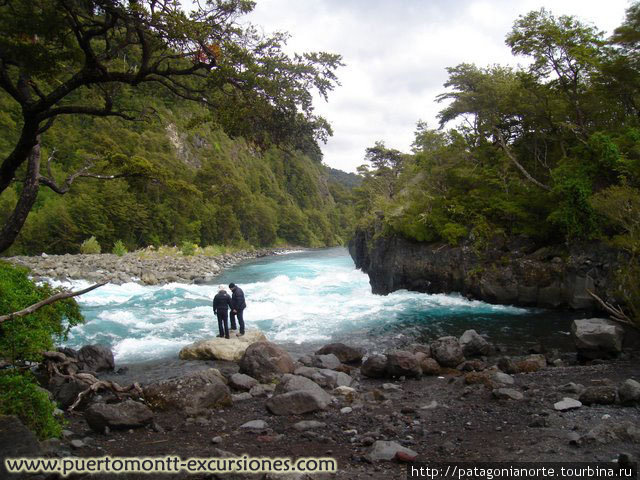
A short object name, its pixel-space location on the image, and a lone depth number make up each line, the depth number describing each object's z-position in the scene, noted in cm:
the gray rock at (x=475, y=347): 1212
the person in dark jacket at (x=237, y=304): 1352
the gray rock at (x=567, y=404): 702
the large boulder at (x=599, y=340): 1095
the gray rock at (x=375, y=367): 1044
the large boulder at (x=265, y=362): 1030
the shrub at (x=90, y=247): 4128
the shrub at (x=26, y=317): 630
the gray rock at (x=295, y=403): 775
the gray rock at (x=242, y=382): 948
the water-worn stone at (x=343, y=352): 1207
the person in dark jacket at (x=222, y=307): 1313
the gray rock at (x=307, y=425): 690
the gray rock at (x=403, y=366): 1028
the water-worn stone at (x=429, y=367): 1056
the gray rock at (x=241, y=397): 869
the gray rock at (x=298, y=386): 834
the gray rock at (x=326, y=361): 1117
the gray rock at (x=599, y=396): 719
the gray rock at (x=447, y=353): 1118
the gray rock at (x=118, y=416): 689
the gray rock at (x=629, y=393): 696
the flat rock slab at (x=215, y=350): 1196
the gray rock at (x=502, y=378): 902
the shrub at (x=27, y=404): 536
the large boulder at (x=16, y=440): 433
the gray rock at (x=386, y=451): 550
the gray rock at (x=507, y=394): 791
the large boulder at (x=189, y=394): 792
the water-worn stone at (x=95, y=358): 1074
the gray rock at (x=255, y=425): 702
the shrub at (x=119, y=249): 4172
